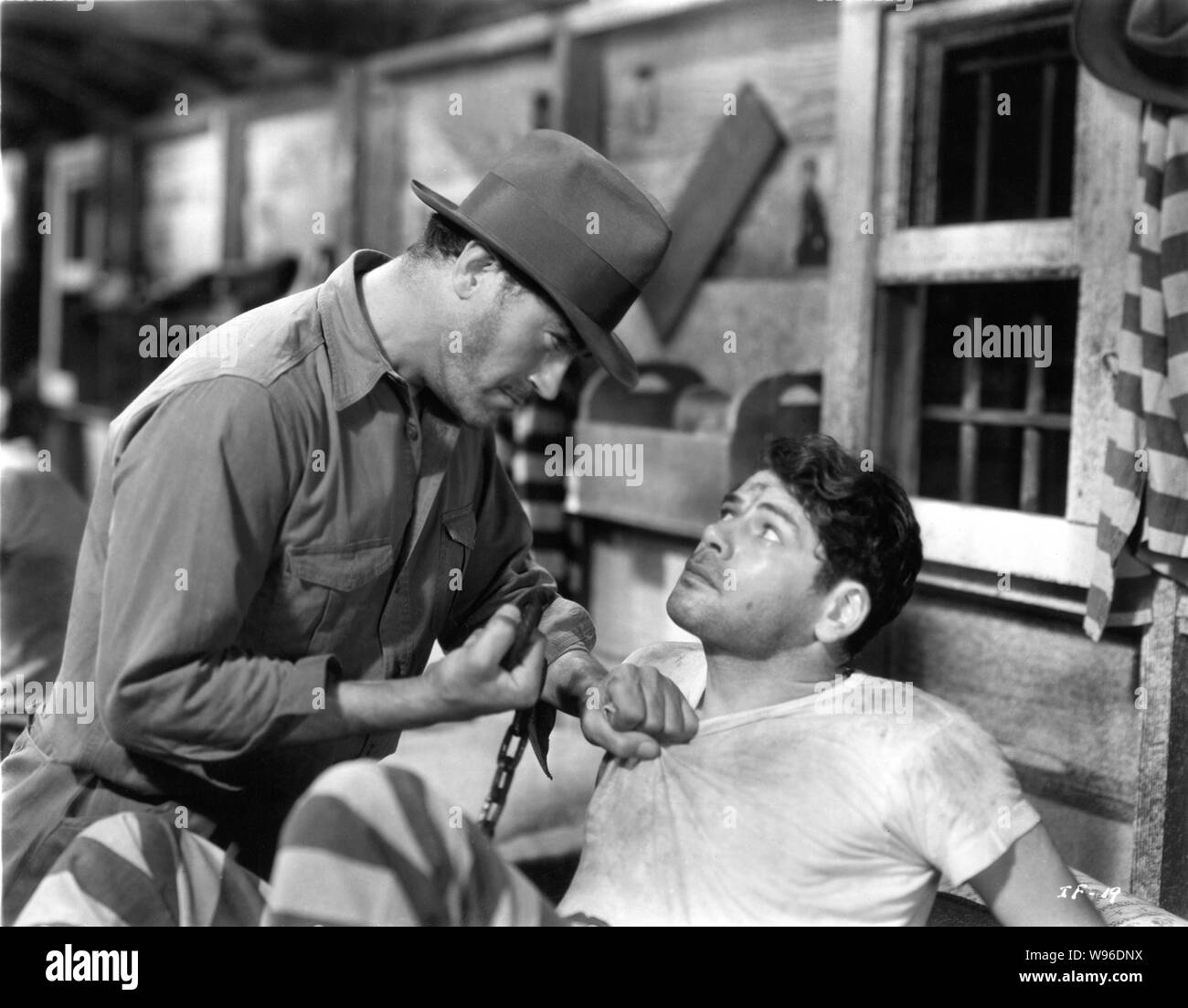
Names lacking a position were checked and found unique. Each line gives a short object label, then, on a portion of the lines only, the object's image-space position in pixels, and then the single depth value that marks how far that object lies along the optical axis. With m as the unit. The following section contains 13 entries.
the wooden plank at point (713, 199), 4.21
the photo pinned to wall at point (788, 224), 4.02
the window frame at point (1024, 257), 2.88
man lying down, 1.77
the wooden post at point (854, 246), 3.41
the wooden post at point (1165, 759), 2.80
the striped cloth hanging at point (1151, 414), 2.67
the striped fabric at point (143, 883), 1.92
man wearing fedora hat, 1.91
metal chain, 2.45
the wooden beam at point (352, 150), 5.97
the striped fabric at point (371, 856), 1.68
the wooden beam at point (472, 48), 4.91
